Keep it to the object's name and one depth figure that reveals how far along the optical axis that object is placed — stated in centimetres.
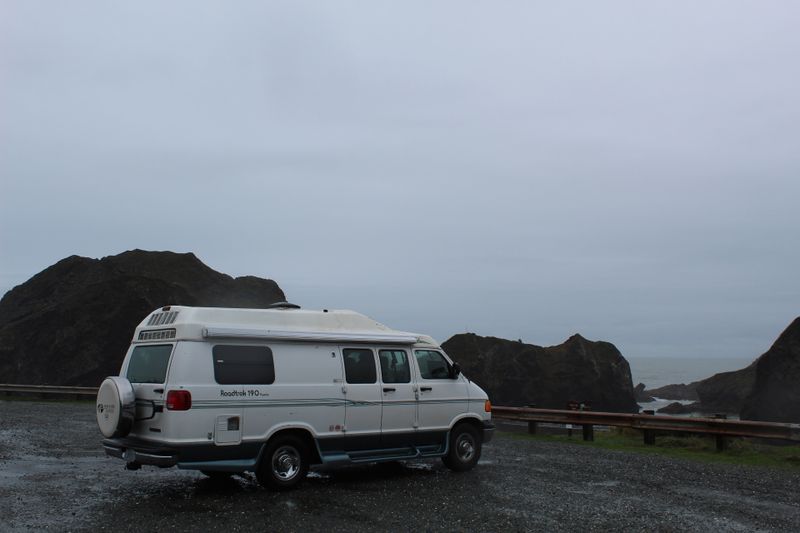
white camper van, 1017
